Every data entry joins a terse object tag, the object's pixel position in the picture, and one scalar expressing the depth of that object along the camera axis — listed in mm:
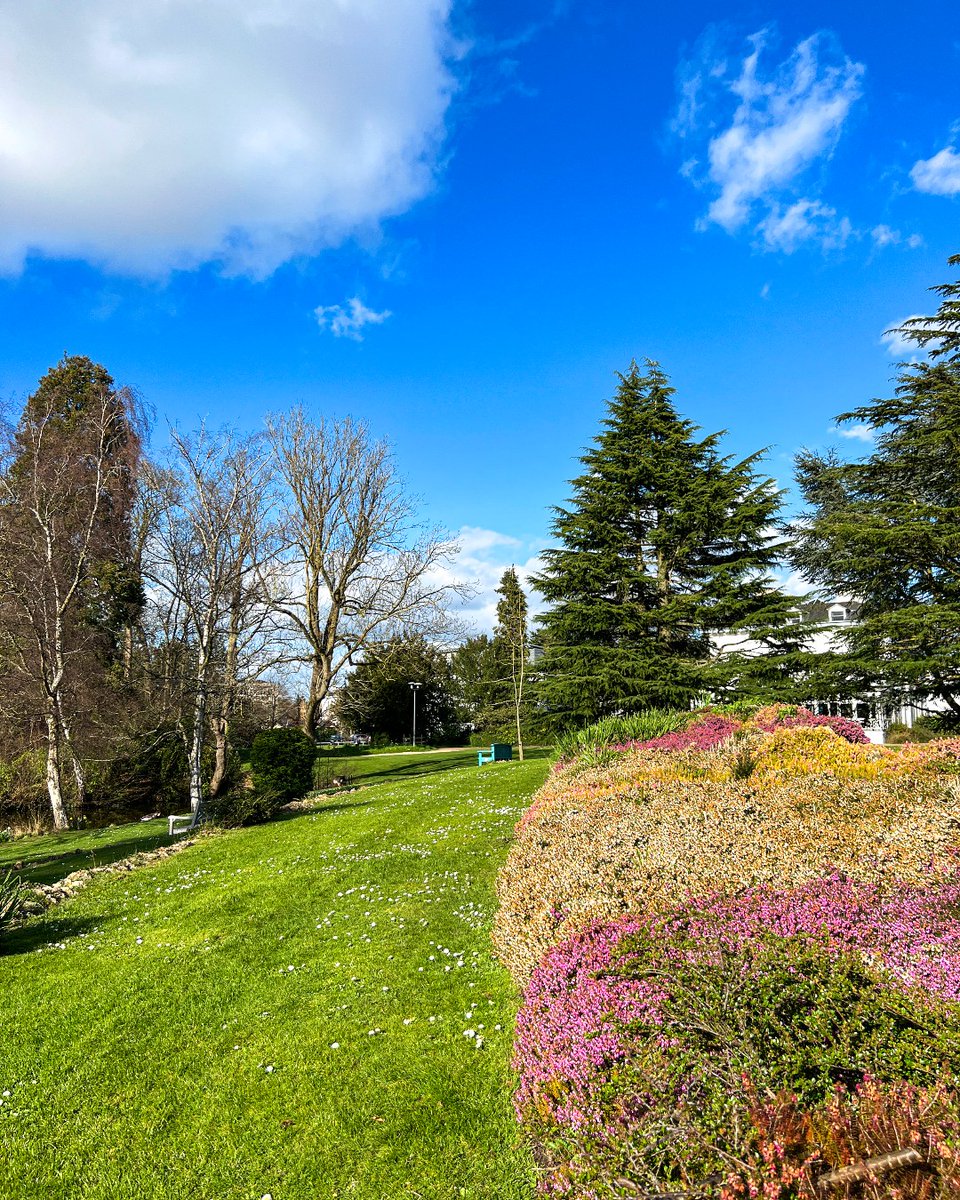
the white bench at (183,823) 13219
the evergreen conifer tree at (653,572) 19234
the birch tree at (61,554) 16016
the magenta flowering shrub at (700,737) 9648
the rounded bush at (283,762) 14406
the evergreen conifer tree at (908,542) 16703
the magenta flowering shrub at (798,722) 9914
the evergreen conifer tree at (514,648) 20156
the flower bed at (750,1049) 2062
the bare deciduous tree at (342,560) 21438
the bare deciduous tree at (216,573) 16188
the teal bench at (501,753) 21859
